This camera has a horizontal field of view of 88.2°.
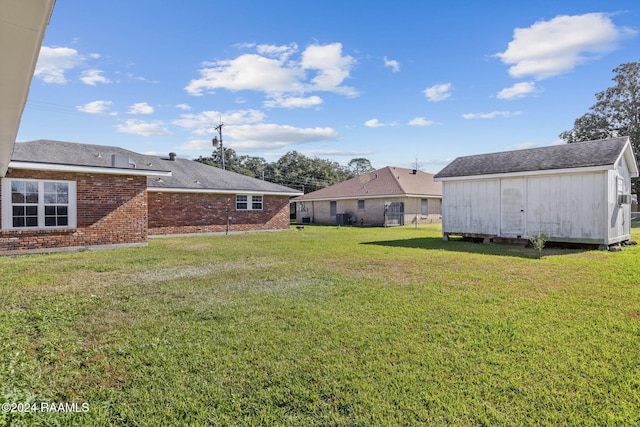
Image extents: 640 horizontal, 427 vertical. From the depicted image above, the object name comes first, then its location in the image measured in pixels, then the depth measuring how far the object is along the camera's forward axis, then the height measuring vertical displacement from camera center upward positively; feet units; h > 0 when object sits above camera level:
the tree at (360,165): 286.46 +40.81
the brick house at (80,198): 36.40 +1.70
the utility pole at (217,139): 121.08 +27.64
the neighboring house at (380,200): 89.71 +3.40
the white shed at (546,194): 37.11 +2.24
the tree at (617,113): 120.37 +37.34
